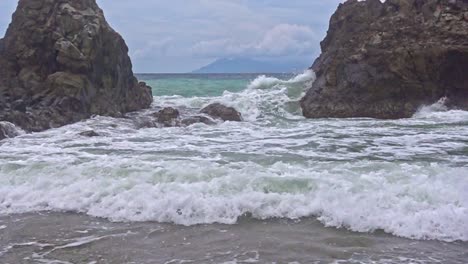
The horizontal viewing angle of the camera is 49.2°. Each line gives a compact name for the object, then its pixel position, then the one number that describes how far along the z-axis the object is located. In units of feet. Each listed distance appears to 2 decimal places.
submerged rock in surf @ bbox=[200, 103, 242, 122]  57.98
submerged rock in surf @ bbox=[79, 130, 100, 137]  43.46
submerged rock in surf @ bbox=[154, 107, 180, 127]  53.83
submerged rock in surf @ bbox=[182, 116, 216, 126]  53.36
